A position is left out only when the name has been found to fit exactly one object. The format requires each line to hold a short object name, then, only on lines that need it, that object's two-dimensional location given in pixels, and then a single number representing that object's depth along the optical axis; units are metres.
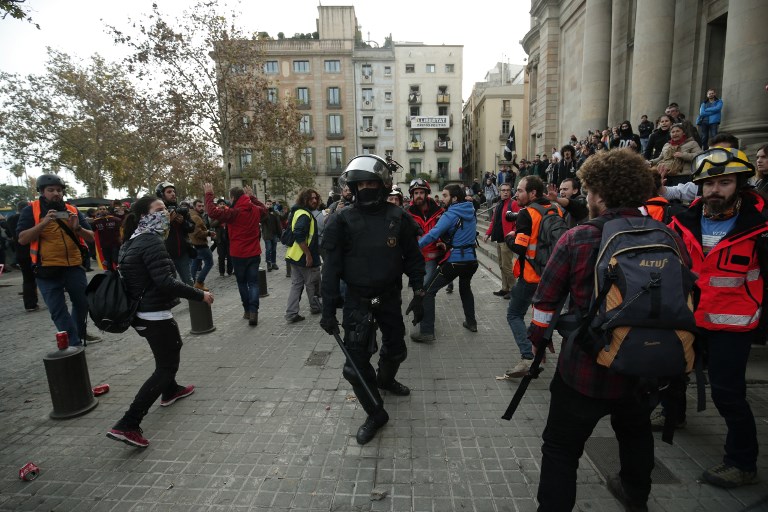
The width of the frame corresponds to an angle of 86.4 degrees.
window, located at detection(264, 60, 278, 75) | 44.12
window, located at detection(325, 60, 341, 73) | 44.53
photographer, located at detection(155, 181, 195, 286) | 6.89
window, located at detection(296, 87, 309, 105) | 44.59
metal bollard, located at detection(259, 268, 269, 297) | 8.46
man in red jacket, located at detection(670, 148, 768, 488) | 2.46
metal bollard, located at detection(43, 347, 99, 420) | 3.65
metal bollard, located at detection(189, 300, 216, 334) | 6.15
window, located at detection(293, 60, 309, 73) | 44.26
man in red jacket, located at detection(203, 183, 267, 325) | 6.30
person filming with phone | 4.67
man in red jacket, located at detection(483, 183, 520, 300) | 7.07
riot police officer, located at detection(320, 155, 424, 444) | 3.22
